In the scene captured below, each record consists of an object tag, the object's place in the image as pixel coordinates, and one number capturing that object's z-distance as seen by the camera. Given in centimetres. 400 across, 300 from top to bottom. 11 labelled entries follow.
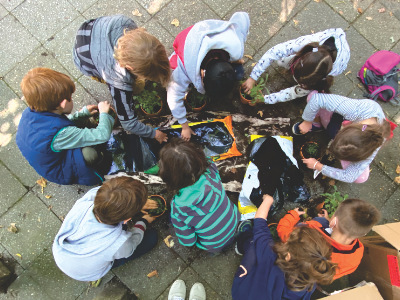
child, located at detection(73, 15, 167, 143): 223
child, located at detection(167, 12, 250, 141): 242
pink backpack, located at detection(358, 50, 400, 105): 333
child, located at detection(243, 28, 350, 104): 262
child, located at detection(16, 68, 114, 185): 244
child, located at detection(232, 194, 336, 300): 213
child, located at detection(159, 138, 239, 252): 221
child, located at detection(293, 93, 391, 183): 252
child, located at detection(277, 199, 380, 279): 239
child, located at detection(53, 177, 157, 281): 240
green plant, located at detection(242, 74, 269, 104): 312
